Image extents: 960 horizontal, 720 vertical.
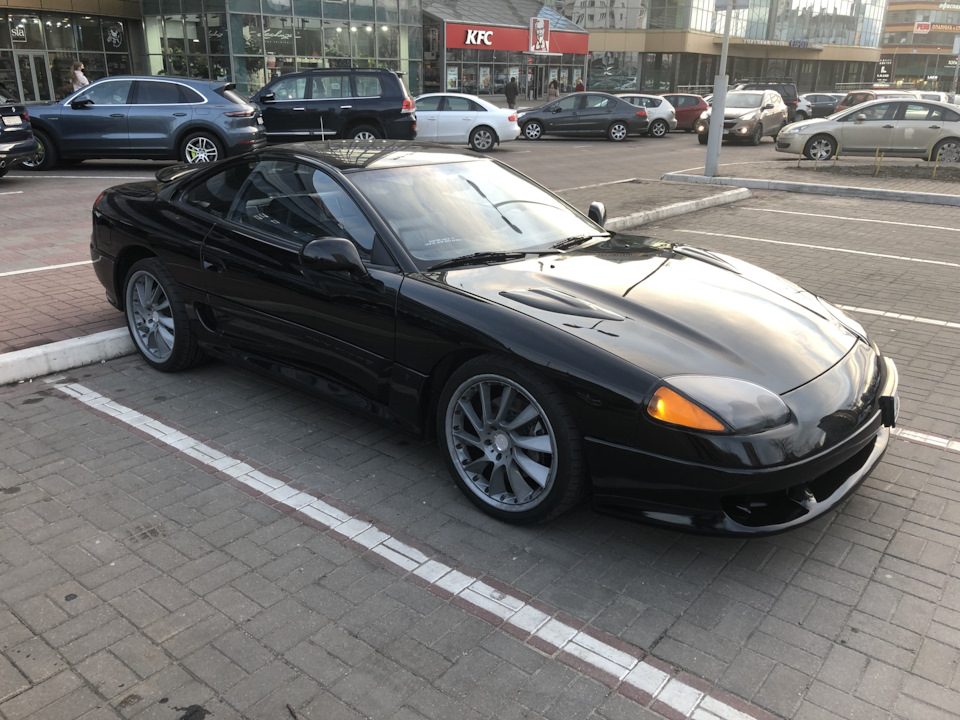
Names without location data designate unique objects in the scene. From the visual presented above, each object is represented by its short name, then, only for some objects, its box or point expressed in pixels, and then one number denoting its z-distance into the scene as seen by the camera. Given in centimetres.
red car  2877
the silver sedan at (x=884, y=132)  1734
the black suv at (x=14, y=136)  1222
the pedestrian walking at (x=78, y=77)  1830
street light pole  1498
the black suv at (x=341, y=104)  1683
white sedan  2006
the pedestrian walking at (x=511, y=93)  3162
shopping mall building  2766
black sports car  310
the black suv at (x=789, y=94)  3216
